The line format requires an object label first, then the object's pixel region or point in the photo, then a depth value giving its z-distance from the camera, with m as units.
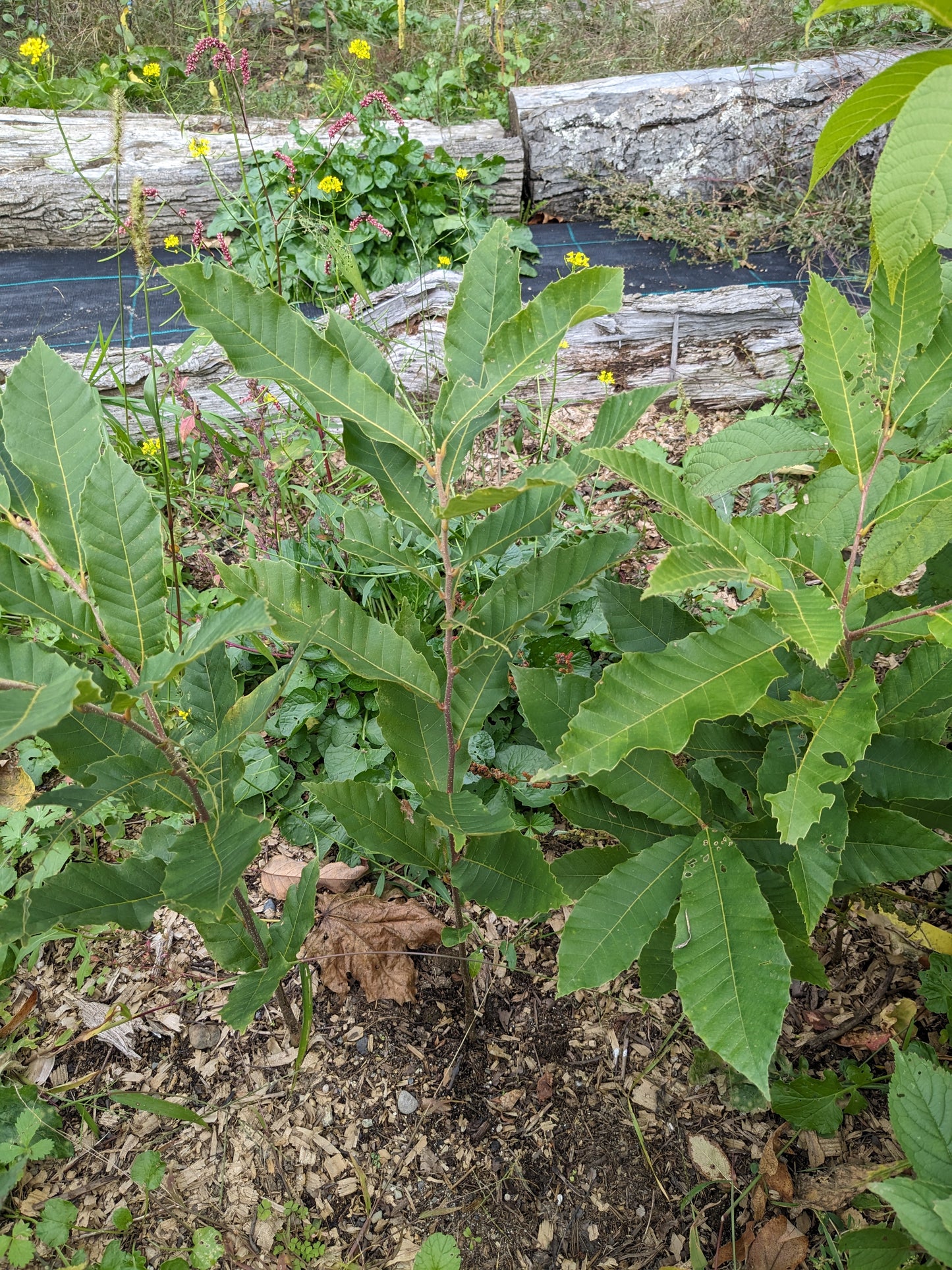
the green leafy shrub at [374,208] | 4.26
